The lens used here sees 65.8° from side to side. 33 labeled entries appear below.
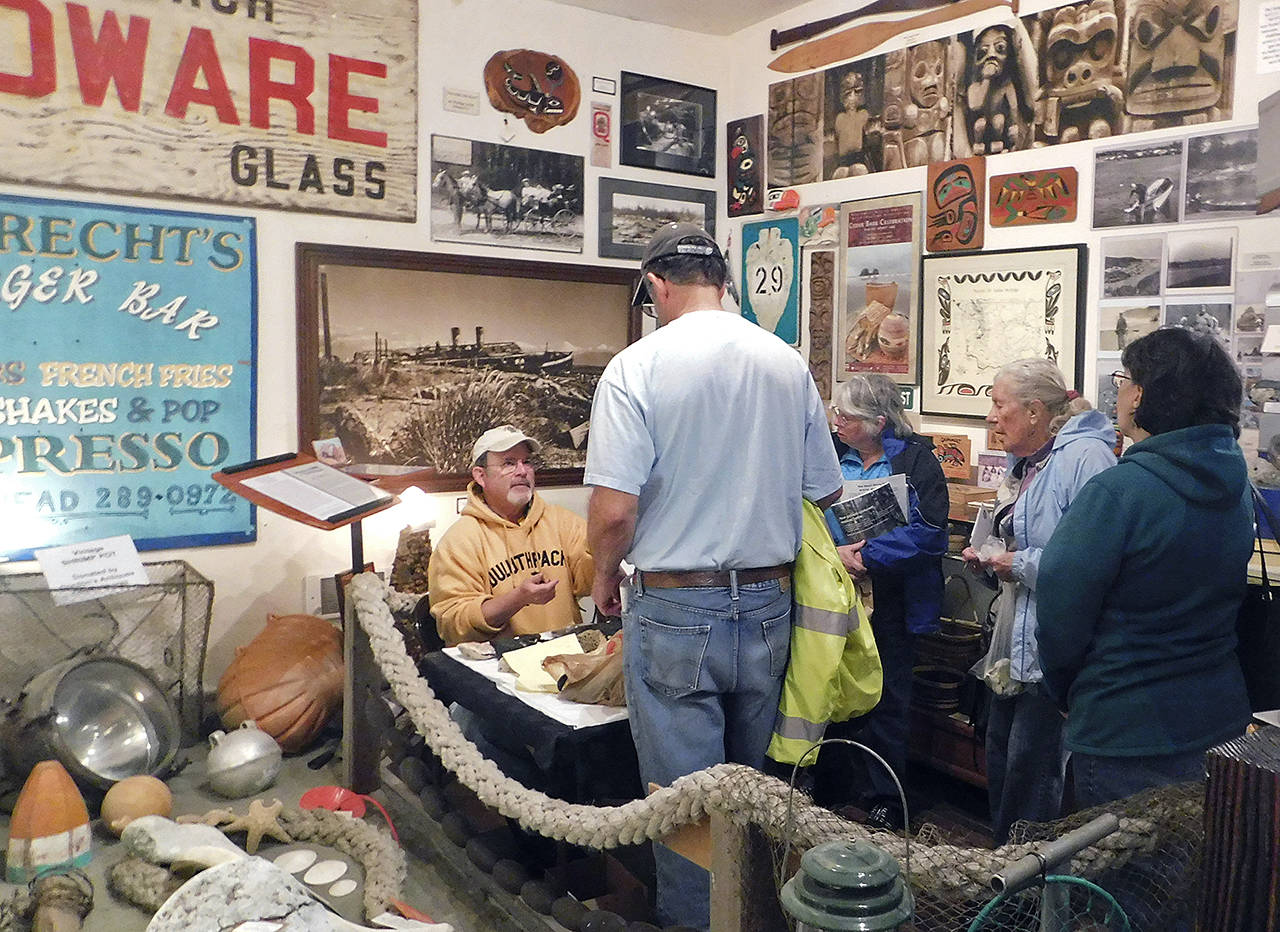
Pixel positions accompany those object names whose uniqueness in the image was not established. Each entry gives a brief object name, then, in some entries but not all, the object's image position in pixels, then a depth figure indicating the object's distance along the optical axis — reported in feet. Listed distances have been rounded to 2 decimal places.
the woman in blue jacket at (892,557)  11.84
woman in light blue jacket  9.50
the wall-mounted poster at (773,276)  16.60
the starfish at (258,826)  10.02
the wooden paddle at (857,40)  13.64
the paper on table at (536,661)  9.18
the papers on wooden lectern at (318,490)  10.73
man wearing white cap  11.11
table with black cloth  8.26
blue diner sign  12.16
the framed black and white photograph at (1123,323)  11.89
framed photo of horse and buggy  15.08
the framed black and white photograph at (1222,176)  10.98
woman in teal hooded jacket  6.96
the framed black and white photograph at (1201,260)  11.14
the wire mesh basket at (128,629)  11.57
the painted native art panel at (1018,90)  11.43
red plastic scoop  10.87
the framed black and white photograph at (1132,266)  11.80
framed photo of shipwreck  14.21
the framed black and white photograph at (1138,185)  11.62
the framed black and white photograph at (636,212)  16.65
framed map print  12.64
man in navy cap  7.82
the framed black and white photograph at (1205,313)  11.15
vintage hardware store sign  12.05
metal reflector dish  10.73
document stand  11.24
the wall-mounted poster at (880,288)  14.57
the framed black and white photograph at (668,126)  16.69
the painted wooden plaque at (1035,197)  12.65
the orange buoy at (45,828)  9.39
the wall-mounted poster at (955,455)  13.82
